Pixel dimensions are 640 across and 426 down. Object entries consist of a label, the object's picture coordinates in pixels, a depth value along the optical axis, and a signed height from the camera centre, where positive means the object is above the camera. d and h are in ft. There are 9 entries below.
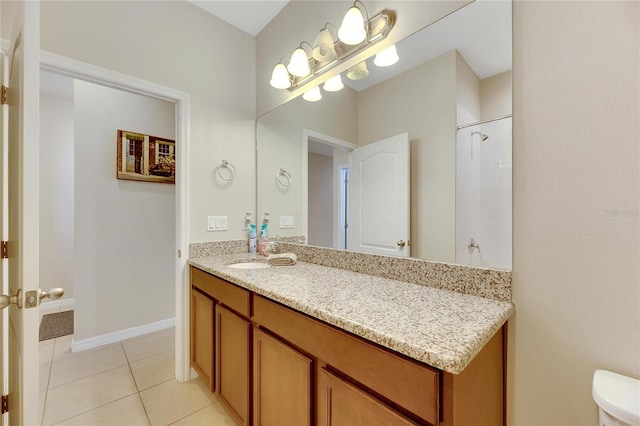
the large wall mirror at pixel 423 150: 3.33 +1.01
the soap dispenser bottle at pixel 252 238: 7.06 -0.64
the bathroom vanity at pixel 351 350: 2.16 -1.39
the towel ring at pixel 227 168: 6.70 +1.13
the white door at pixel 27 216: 2.68 -0.02
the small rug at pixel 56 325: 8.38 -3.70
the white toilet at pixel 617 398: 2.05 -1.47
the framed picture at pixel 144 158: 8.38 +1.81
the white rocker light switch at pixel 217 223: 6.53 -0.24
